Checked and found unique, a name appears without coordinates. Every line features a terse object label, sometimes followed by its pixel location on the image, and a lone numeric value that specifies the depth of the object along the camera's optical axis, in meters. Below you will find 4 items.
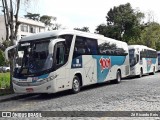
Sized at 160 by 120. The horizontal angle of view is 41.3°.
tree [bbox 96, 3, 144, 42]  39.74
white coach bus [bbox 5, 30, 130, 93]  9.58
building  47.53
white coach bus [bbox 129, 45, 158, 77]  19.38
